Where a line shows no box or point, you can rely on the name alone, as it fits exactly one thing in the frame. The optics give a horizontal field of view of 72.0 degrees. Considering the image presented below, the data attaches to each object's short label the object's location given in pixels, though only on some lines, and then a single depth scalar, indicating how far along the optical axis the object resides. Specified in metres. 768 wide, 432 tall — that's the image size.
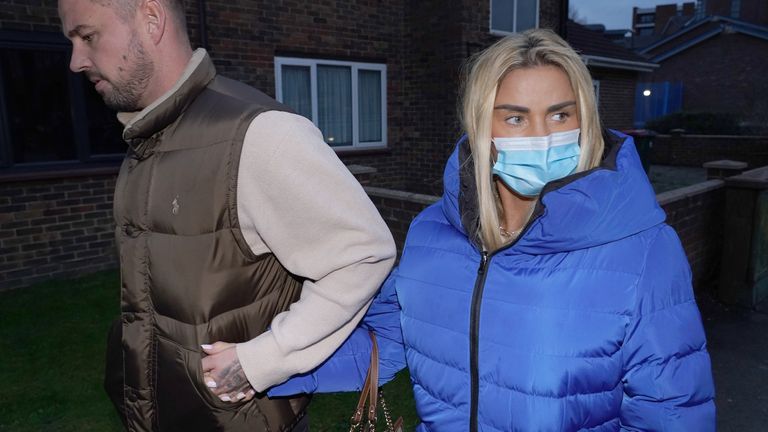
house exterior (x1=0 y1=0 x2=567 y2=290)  5.97
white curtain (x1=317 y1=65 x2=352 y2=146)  8.91
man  1.39
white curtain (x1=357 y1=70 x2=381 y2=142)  9.40
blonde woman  1.29
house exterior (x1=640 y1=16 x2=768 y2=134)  25.80
